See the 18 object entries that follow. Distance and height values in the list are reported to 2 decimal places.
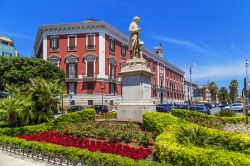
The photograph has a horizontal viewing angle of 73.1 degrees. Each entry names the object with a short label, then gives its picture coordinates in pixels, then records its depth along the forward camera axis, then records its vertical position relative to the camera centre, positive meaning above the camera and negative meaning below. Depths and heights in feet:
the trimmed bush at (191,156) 14.80 -5.85
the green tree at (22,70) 89.60 +12.89
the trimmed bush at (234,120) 45.35 -7.42
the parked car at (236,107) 105.44 -9.29
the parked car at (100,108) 82.49 -7.69
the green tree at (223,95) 240.57 -3.81
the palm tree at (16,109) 33.26 -3.14
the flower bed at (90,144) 20.72 -7.40
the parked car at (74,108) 84.18 -7.57
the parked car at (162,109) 75.20 -7.36
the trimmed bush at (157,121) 28.18 -4.91
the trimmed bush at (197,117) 39.56 -6.01
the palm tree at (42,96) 37.21 -0.64
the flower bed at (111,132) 26.21 -6.75
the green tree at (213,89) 252.09 +5.33
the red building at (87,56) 107.06 +24.04
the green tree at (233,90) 230.53 +3.48
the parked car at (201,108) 74.57 -7.39
